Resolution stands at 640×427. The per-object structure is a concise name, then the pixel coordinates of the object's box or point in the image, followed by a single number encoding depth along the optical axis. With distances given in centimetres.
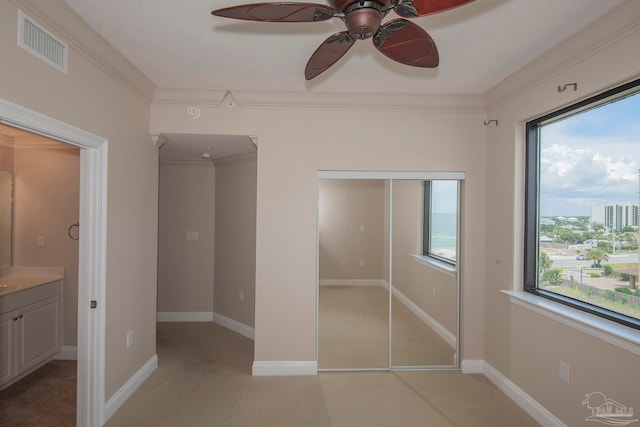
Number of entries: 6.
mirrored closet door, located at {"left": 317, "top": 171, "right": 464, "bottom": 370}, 349
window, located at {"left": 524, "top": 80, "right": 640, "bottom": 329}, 211
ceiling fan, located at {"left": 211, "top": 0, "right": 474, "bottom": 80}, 134
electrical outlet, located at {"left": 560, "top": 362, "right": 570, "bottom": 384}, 238
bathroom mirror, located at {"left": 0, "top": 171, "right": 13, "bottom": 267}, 352
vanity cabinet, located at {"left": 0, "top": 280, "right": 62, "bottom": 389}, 298
